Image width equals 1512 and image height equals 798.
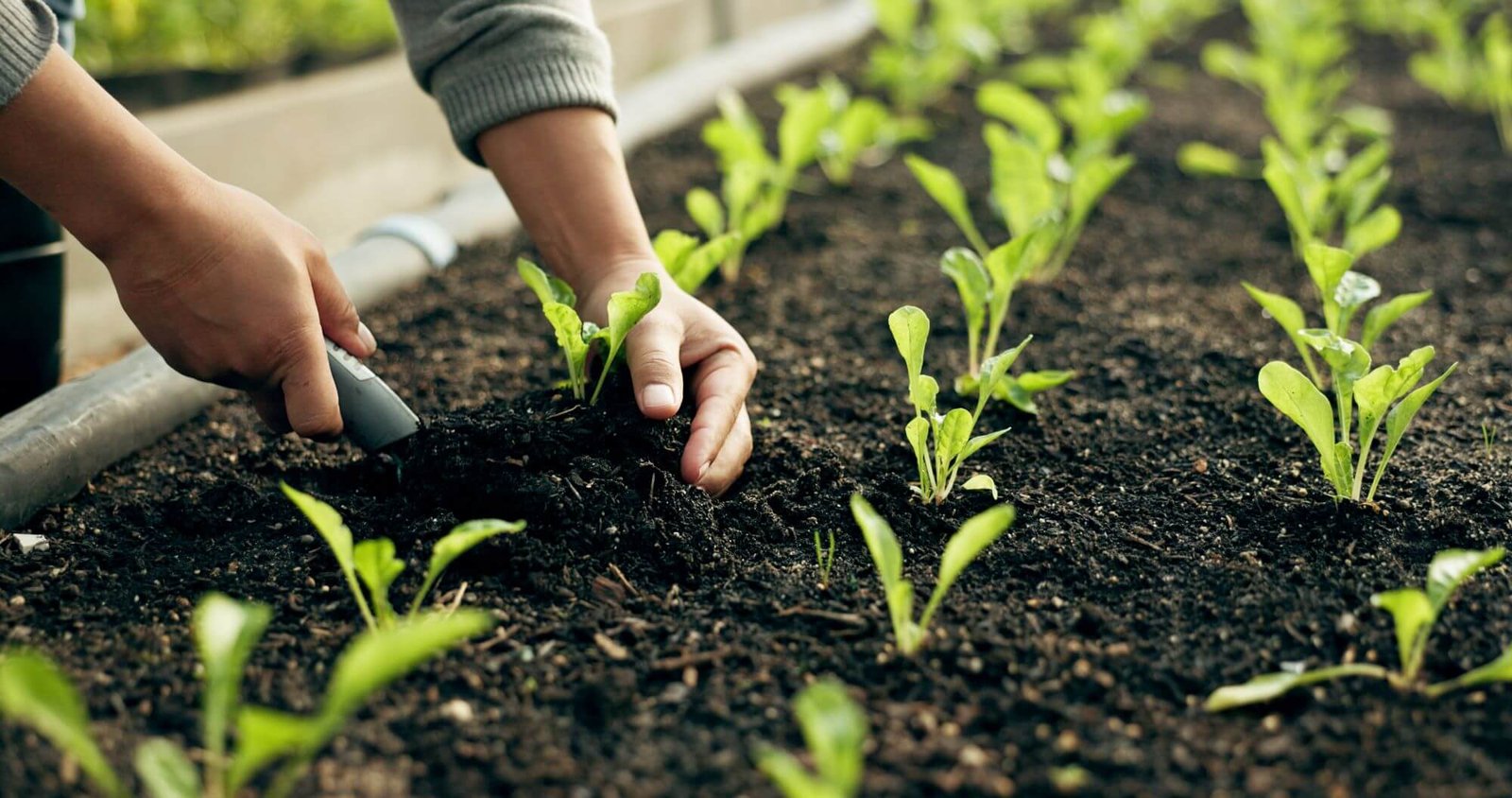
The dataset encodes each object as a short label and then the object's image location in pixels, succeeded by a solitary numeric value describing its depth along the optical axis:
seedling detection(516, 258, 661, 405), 1.00
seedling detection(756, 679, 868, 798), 0.80
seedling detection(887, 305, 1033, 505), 1.02
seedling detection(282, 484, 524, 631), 0.90
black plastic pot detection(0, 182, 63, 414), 1.17
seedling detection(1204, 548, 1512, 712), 0.90
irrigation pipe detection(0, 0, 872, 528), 1.05
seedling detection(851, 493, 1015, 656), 0.89
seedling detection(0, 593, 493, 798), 0.80
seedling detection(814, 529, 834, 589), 0.98
